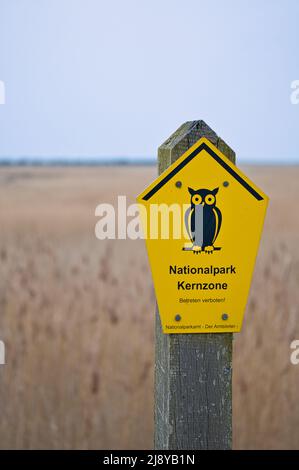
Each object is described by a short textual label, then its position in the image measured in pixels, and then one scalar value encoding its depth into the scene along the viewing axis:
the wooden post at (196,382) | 1.59
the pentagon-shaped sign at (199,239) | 1.56
